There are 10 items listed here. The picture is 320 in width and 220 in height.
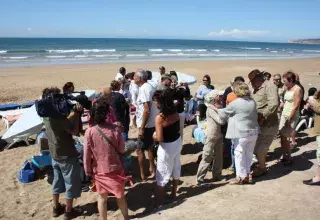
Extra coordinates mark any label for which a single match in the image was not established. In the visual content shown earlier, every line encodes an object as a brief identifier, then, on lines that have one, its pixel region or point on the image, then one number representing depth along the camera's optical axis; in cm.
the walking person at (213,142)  500
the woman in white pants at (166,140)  433
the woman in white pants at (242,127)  462
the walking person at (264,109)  498
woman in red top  388
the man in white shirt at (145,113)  520
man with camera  435
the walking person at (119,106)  563
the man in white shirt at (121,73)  901
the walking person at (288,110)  559
